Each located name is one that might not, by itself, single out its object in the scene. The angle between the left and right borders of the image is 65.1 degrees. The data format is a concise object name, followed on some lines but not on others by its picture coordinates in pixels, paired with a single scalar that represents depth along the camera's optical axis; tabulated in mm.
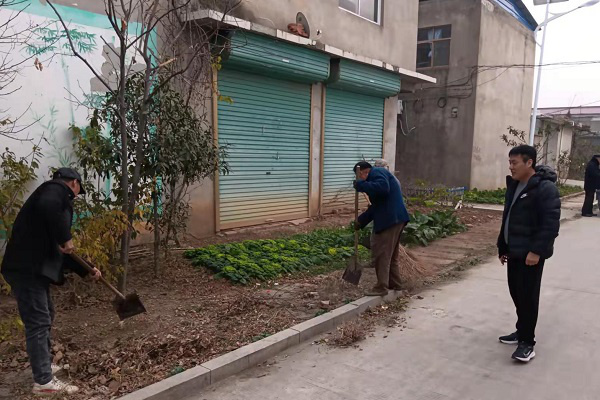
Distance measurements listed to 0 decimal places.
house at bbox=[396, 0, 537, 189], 17641
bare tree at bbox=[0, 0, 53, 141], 5586
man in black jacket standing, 3908
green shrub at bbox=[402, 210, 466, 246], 8977
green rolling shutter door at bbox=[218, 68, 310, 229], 8820
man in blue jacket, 5254
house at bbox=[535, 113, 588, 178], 25344
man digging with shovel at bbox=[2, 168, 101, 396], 3230
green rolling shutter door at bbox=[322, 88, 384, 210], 11344
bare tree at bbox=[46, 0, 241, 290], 4457
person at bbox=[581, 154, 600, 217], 13570
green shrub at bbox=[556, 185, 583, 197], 20100
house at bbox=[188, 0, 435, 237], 8570
